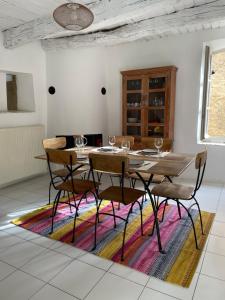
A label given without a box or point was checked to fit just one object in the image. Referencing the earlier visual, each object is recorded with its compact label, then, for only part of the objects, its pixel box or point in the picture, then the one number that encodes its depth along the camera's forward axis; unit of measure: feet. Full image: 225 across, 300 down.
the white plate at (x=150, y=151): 9.23
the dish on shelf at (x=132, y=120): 14.01
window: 13.00
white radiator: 12.22
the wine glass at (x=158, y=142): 9.12
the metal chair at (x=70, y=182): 7.77
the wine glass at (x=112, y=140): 10.30
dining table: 6.98
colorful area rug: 6.45
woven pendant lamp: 6.50
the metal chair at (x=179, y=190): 7.22
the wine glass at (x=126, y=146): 9.59
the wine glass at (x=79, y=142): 9.98
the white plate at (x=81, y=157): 8.56
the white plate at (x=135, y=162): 7.54
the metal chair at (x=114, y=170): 6.67
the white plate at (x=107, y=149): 9.79
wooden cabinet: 12.87
